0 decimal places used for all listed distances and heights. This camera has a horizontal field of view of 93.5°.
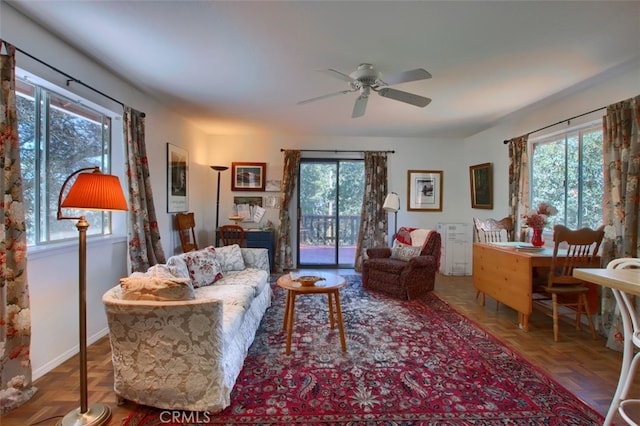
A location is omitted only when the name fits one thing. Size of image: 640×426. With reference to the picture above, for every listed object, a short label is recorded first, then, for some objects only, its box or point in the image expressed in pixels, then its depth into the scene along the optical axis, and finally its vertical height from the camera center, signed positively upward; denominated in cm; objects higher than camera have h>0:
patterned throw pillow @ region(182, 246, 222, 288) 283 -58
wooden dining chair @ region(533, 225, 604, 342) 258 -48
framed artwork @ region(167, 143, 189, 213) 402 +41
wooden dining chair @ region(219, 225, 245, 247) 482 -43
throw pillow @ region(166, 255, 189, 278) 249 -51
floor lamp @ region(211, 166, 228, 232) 475 +22
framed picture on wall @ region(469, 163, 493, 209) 475 +42
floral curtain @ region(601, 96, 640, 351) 253 +19
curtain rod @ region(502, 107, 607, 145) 300 +101
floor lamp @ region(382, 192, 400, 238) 479 +11
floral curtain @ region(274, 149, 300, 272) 528 -3
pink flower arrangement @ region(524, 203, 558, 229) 301 -5
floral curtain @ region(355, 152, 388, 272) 534 +5
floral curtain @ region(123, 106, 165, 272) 297 +5
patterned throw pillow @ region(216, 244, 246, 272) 334 -57
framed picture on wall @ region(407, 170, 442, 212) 559 +38
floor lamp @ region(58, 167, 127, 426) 160 -1
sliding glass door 556 +12
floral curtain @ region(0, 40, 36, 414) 177 -35
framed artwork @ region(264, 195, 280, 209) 545 +13
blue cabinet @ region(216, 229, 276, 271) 502 -50
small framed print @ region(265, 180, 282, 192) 544 +42
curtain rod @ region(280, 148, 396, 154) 544 +108
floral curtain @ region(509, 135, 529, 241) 390 +38
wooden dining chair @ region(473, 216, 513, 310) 388 -25
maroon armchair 380 -72
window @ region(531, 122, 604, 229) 311 +42
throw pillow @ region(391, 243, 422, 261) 409 -58
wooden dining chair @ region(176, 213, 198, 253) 420 -28
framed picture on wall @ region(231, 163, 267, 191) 542 +61
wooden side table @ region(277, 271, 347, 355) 242 -65
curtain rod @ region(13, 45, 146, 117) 202 +103
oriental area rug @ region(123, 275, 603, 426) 171 -116
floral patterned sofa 165 -77
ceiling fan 235 +106
